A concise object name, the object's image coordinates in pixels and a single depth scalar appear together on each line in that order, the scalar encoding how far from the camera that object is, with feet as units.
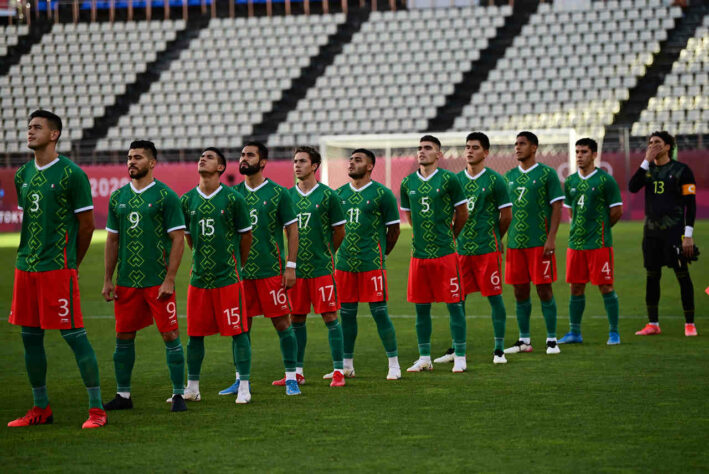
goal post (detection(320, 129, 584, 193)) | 172.86
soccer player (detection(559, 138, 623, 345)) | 67.10
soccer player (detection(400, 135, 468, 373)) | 57.00
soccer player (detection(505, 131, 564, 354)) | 64.80
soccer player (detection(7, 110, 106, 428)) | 41.96
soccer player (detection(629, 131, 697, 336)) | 68.95
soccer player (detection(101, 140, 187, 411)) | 45.75
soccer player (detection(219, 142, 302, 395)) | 51.03
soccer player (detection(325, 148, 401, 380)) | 55.52
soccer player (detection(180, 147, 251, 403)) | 48.21
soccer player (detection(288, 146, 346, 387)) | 53.72
